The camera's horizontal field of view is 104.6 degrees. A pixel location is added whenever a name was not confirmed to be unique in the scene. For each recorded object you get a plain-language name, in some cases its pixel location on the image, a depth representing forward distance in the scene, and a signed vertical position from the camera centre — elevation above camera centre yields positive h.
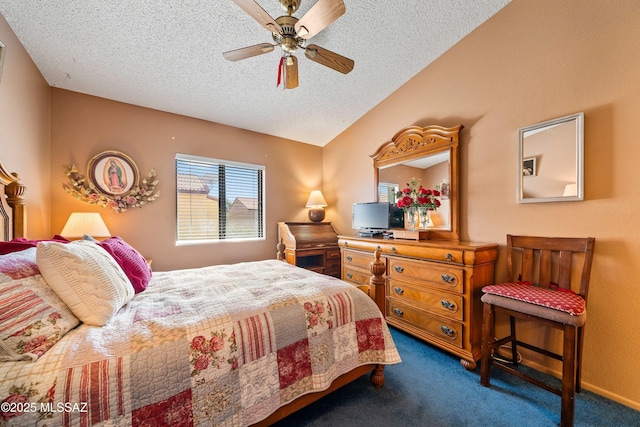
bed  0.84 -0.55
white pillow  1.07 -0.31
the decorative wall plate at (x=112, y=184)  2.51 +0.30
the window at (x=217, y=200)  3.14 +0.17
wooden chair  1.39 -0.53
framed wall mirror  1.74 +0.40
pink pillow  1.55 -0.34
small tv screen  2.92 -0.05
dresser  1.92 -0.64
